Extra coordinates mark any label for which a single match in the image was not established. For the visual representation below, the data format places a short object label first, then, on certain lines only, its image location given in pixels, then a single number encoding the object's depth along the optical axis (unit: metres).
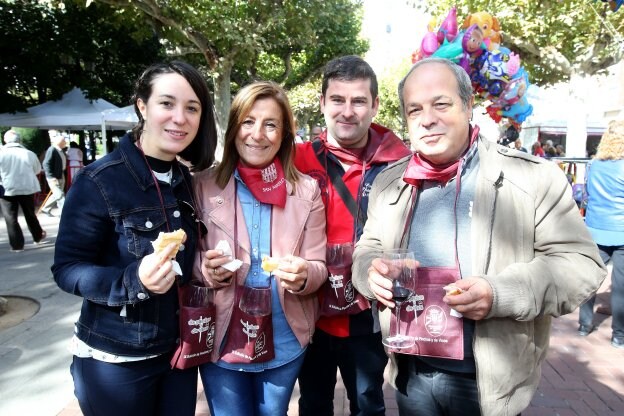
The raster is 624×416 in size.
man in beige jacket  1.59
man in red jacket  2.30
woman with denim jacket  1.71
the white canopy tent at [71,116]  12.52
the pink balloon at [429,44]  4.73
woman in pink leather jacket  1.98
